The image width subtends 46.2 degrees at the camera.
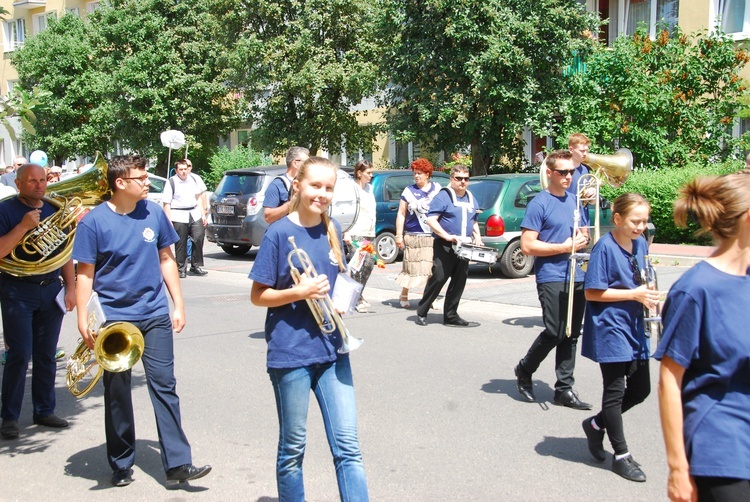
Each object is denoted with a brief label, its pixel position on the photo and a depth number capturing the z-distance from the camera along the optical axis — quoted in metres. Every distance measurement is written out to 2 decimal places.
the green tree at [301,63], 23.20
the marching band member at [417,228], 10.27
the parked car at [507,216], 12.81
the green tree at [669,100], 18.17
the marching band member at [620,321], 4.85
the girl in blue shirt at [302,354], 3.77
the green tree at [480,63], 19.11
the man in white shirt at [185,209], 14.07
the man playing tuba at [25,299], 5.53
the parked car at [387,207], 15.31
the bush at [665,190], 16.48
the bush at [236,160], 27.75
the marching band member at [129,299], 4.71
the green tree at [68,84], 32.94
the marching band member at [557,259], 6.04
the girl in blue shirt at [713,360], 2.66
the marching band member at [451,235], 9.29
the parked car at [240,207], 15.84
